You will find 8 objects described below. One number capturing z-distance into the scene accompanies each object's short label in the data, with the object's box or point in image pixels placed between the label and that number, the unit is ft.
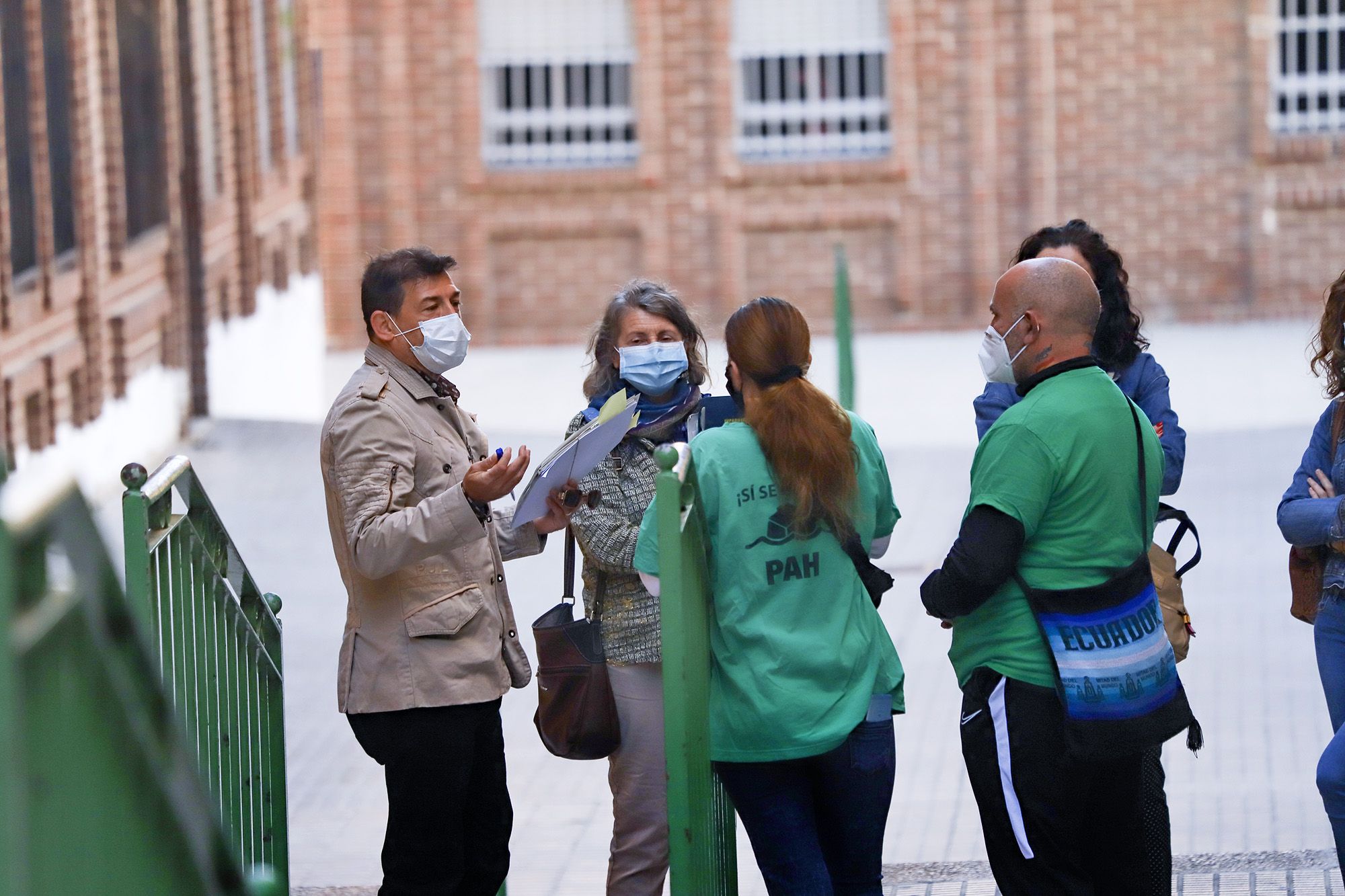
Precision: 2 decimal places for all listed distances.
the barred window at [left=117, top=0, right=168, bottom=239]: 80.12
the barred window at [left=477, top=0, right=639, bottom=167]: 133.80
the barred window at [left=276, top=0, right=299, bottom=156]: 108.17
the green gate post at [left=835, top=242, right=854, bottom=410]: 83.87
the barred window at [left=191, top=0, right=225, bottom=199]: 89.92
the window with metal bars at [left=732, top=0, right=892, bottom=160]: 134.00
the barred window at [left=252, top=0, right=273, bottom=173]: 102.58
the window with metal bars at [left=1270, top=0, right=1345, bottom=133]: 131.85
